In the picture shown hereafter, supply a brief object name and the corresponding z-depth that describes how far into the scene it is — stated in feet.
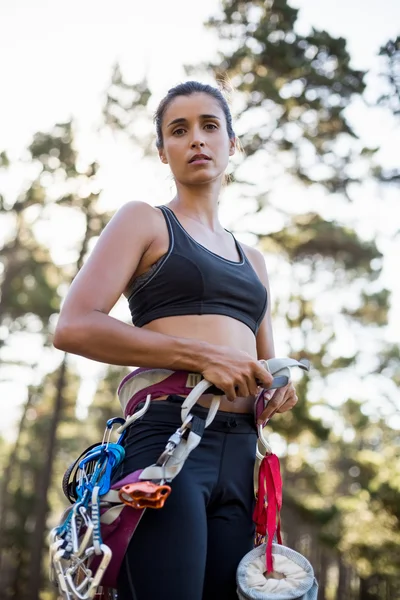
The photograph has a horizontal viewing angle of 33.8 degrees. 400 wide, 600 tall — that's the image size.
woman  6.54
